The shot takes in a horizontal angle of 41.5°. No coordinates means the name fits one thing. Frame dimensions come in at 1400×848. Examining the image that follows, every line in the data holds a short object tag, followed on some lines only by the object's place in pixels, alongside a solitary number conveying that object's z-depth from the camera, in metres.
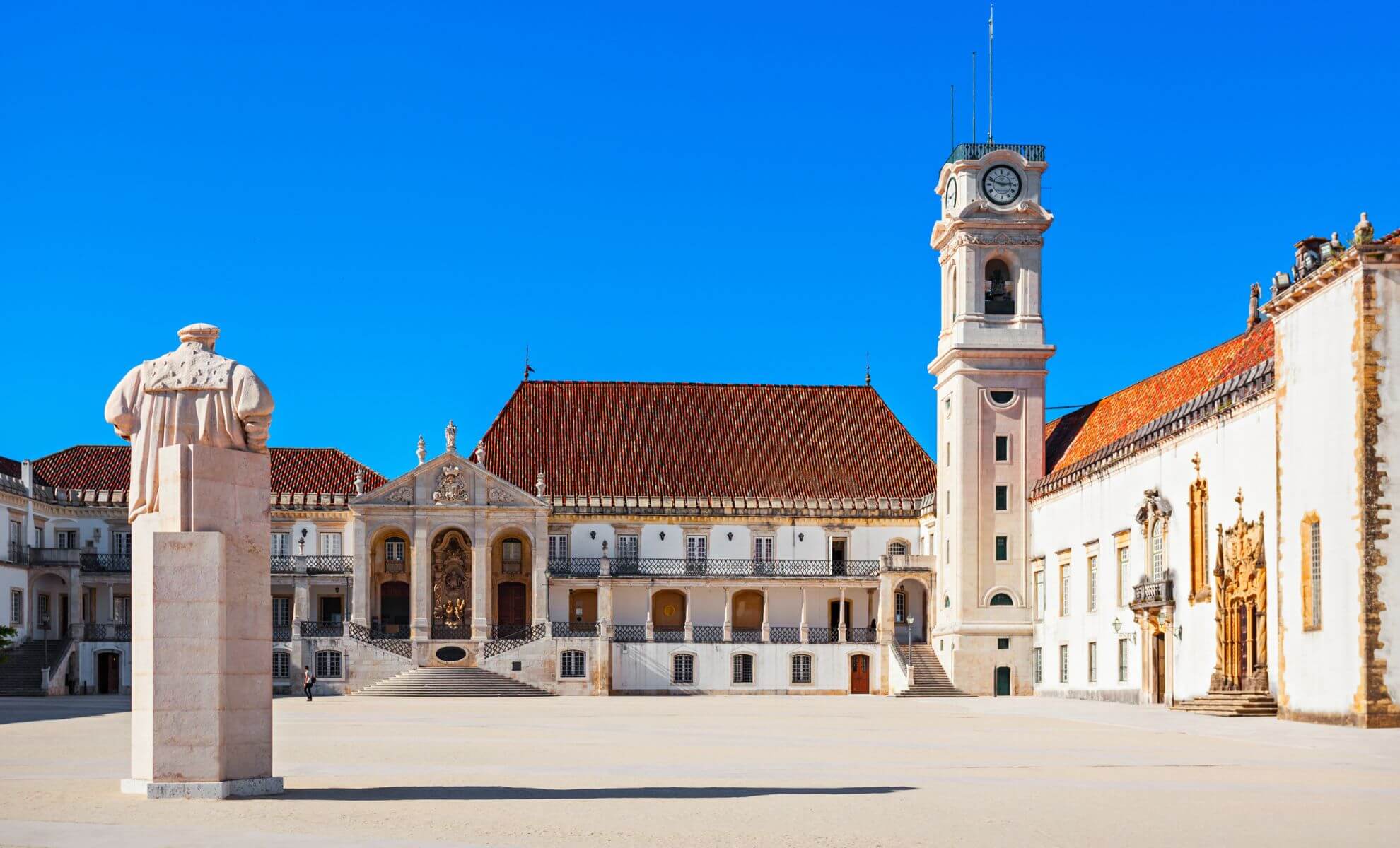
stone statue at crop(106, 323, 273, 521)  16.86
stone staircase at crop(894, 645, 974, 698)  57.53
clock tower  57.22
